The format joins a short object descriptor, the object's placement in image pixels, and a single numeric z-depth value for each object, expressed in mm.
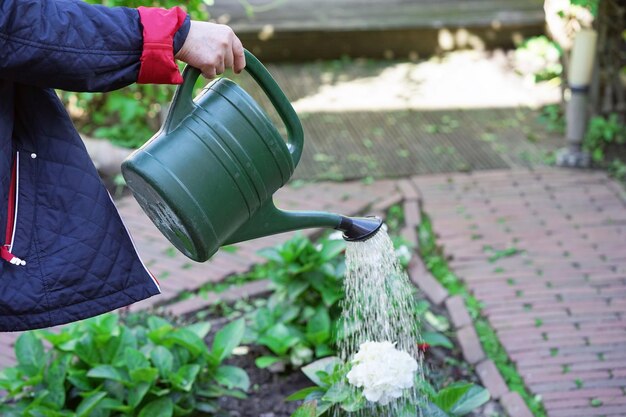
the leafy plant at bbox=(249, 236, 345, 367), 3195
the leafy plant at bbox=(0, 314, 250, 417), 2773
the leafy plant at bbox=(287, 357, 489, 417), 2518
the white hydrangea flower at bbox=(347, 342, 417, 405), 2408
